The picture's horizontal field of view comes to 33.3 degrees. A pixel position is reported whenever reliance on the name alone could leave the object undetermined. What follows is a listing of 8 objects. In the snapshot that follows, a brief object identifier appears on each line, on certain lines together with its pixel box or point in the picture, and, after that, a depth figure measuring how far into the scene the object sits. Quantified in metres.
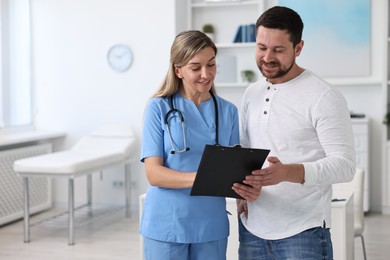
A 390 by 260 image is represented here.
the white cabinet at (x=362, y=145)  6.07
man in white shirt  1.92
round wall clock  6.46
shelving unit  6.53
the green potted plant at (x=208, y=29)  6.55
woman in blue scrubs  2.06
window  6.38
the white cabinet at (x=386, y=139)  6.06
